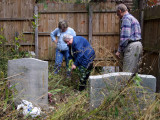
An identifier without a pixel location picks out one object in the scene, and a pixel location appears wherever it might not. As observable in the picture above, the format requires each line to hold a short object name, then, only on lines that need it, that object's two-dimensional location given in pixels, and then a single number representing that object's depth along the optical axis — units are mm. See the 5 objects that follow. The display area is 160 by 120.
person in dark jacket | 5113
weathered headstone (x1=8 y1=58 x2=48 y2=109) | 3873
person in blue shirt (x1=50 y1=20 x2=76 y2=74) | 6566
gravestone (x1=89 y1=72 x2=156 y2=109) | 3254
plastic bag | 3445
